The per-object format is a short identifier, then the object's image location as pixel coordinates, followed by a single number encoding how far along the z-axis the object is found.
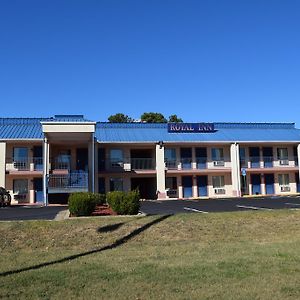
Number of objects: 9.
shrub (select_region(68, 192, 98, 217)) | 16.55
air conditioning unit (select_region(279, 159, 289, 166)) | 44.46
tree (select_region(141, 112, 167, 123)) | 66.12
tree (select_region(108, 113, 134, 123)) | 69.12
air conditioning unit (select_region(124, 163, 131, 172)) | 40.69
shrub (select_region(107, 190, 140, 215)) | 16.66
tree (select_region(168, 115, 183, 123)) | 68.18
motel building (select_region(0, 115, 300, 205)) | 37.88
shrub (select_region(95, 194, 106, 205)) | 23.61
